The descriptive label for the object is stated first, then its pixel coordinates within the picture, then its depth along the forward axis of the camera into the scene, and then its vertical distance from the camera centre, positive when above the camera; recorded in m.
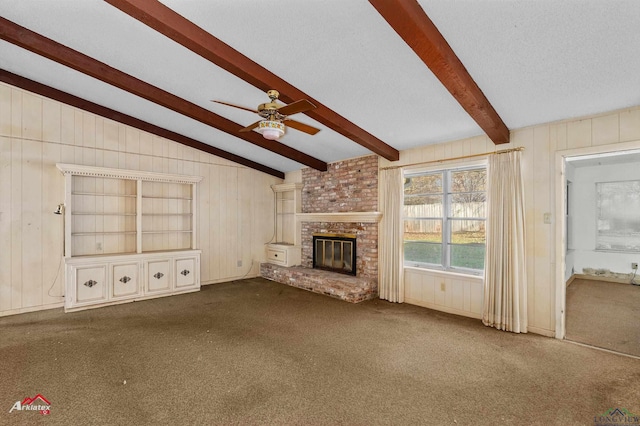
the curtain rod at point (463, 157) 3.88 +0.85
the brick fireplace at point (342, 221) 5.43 -0.13
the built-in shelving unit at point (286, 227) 6.92 -0.30
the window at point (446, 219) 4.54 -0.07
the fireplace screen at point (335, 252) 5.88 -0.79
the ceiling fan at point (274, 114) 2.90 +1.02
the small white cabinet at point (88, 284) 4.65 -1.12
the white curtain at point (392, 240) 5.07 -0.43
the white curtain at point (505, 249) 3.80 -0.44
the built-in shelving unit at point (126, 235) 4.76 -0.40
